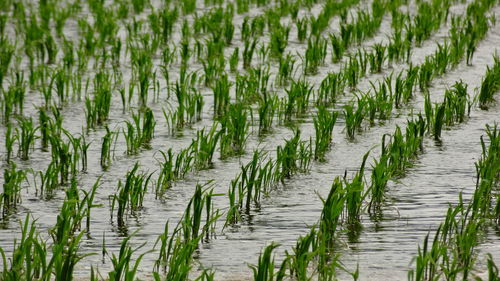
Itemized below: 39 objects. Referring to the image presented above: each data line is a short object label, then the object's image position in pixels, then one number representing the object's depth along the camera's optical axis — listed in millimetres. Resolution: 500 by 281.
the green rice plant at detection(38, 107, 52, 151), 9047
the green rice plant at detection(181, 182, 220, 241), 6027
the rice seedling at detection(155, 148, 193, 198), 7469
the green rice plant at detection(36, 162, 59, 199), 7363
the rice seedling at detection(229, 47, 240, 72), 12609
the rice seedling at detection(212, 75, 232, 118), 10437
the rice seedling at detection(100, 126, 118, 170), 8258
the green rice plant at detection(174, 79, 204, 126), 9820
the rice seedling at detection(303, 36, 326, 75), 12797
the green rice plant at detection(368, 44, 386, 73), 12602
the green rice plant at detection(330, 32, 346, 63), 13310
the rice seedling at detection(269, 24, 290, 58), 13398
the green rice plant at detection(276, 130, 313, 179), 7676
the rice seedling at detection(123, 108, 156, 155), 8727
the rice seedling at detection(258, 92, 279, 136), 9634
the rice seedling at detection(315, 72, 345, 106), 10750
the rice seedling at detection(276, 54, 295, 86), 11927
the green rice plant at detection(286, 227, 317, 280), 5293
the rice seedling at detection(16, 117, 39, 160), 8430
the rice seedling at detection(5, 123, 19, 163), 8406
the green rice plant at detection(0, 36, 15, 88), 12444
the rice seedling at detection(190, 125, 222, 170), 8242
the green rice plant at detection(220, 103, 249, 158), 8766
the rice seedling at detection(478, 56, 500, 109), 10820
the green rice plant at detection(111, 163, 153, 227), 6781
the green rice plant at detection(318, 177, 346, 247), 6066
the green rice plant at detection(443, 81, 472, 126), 9852
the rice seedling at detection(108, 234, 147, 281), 4945
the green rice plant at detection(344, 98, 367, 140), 9289
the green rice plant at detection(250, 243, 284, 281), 4980
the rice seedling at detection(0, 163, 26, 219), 6855
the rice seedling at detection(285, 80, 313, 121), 10039
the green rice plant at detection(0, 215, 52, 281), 5035
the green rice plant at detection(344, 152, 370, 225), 6365
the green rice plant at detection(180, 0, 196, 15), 17859
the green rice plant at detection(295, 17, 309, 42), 15109
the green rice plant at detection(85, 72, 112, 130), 9797
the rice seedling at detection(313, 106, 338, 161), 8579
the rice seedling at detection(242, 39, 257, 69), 13051
